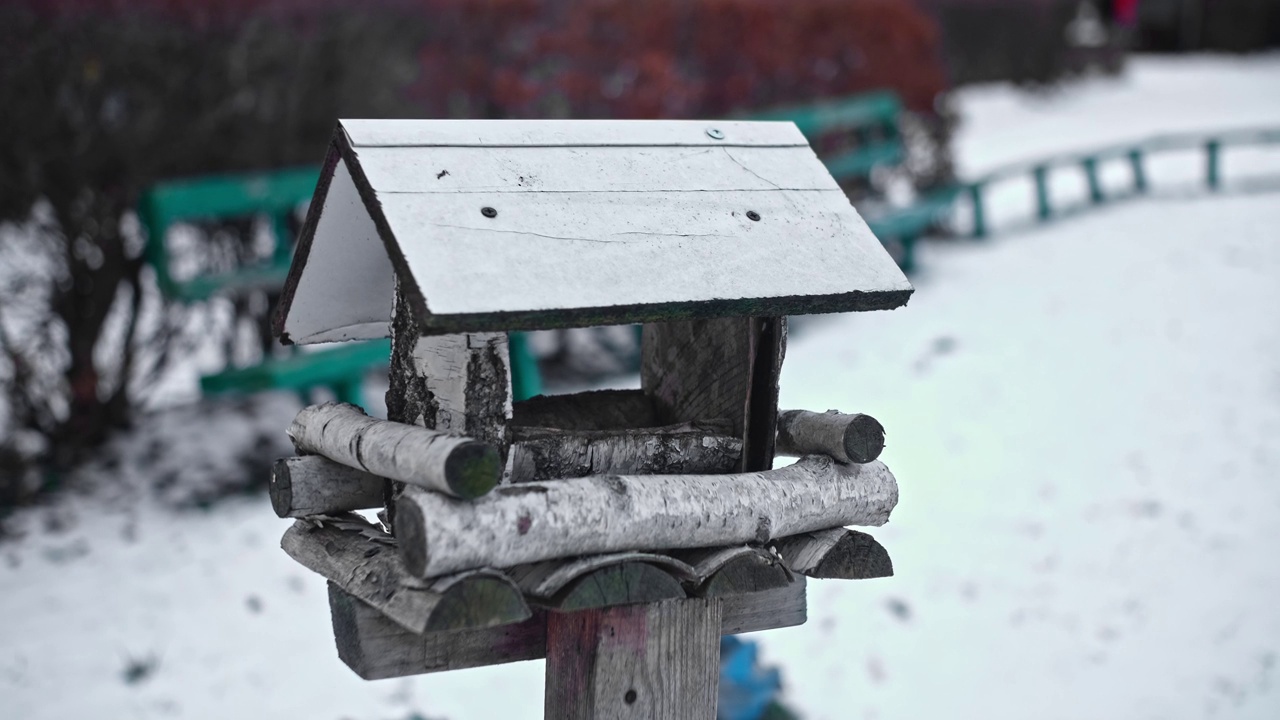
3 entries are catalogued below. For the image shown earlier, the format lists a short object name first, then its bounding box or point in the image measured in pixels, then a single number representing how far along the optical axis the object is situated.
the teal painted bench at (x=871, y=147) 7.95
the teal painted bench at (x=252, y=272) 4.91
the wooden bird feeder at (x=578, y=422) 1.95
